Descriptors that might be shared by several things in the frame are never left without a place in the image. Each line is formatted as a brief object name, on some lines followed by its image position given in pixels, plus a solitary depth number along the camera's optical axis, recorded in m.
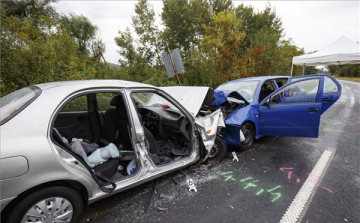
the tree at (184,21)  18.39
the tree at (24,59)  4.20
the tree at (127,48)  17.31
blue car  3.26
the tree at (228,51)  10.20
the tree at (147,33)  17.20
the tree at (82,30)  18.98
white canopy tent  8.41
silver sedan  1.38
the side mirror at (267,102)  3.62
